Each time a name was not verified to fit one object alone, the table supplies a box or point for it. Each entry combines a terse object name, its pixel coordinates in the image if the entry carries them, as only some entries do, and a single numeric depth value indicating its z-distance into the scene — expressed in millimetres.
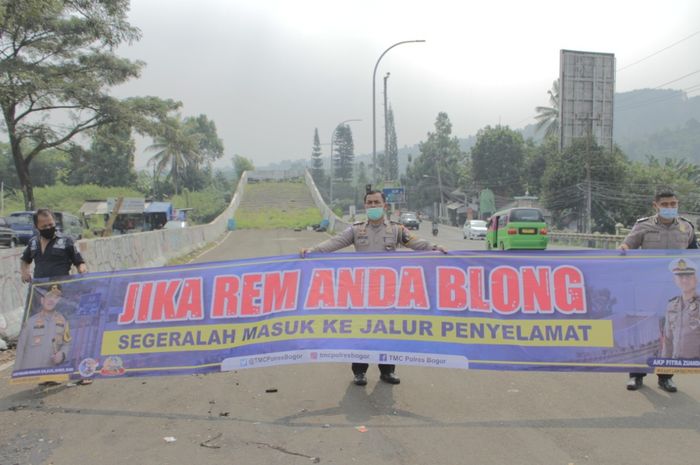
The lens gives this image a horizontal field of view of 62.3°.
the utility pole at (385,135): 33031
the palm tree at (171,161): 78625
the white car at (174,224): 38297
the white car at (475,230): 41625
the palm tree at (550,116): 71812
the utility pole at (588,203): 37844
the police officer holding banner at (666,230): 5660
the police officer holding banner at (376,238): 5785
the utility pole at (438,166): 87350
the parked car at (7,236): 23844
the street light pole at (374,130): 31711
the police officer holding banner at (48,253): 5941
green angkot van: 21922
